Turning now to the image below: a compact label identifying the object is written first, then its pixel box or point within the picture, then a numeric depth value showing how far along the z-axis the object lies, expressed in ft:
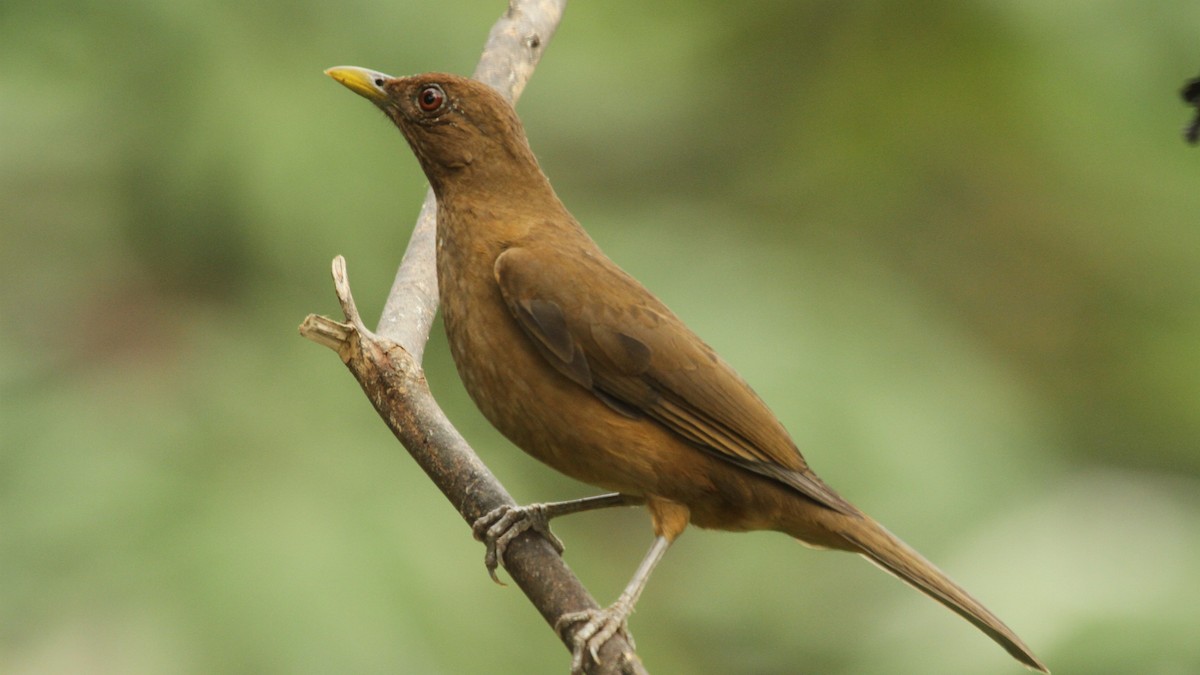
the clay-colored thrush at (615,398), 21.65
